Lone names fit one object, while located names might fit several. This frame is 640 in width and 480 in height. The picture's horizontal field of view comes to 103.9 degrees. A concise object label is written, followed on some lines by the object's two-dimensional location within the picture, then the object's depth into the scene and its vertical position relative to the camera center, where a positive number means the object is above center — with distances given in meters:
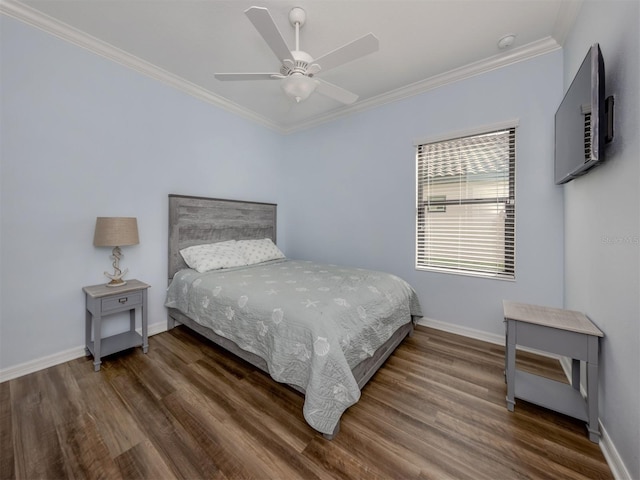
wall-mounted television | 1.23 +0.68
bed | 1.45 -0.54
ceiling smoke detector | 2.12 +1.72
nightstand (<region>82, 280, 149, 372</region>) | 2.03 -0.61
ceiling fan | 1.50 +1.23
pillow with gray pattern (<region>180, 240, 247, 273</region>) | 2.75 -0.21
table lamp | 2.09 +0.04
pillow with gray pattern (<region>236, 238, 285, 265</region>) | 3.21 -0.15
